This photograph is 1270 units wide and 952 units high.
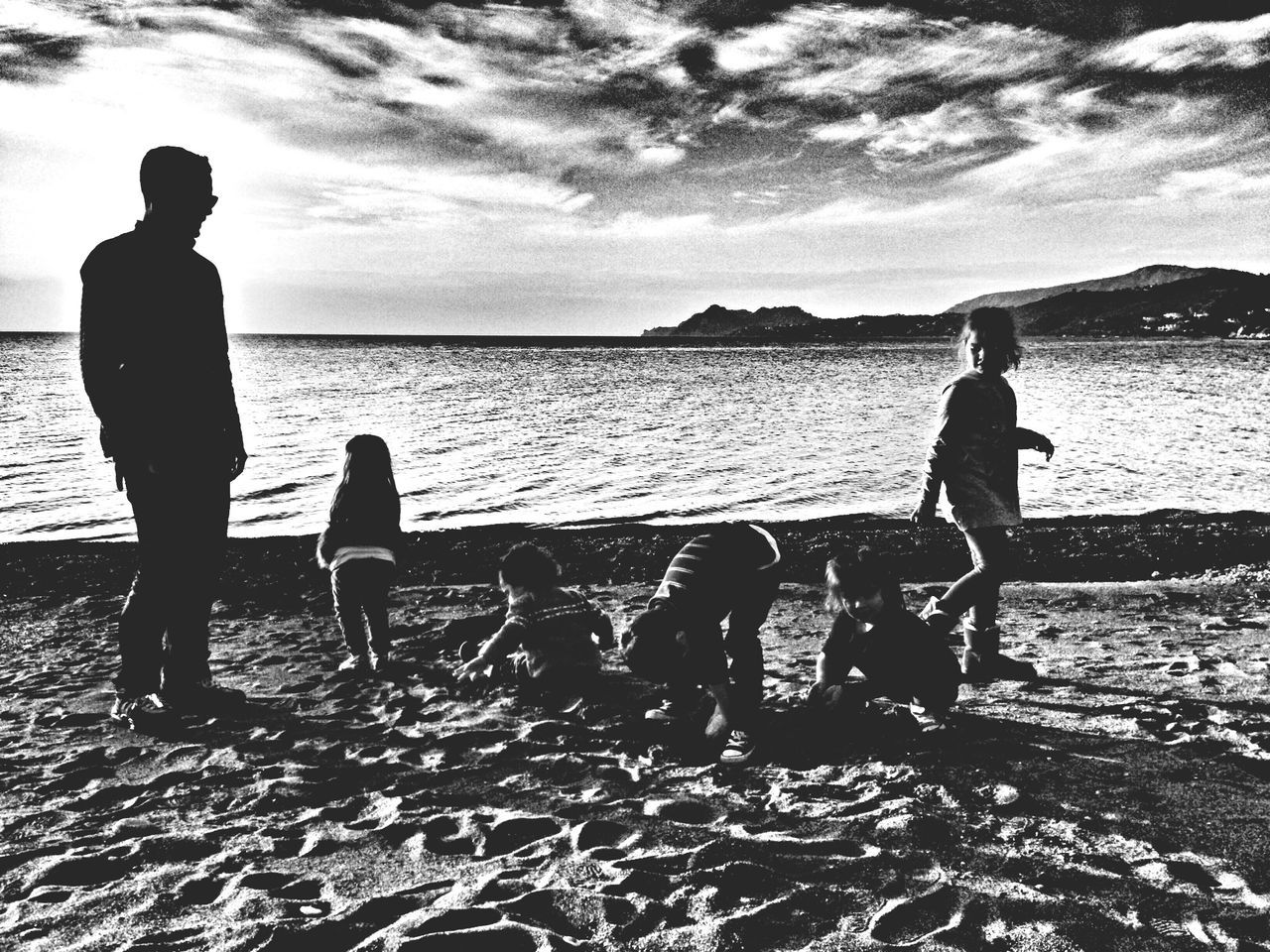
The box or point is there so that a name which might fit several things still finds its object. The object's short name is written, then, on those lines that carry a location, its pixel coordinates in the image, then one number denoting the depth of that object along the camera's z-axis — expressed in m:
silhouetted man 3.97
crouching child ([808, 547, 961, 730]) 4.17
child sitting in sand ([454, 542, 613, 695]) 4.79
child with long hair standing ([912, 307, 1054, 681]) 4.78
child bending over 3.83
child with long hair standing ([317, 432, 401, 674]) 5.38
